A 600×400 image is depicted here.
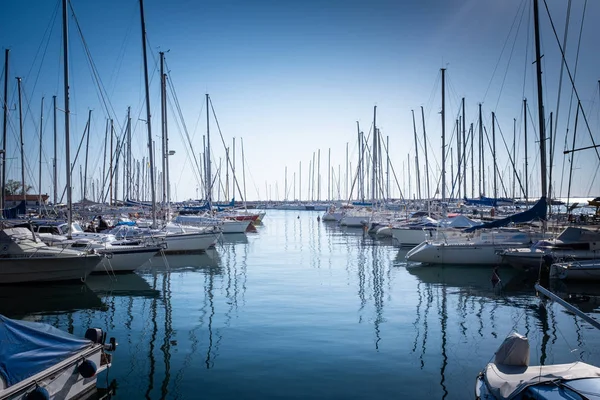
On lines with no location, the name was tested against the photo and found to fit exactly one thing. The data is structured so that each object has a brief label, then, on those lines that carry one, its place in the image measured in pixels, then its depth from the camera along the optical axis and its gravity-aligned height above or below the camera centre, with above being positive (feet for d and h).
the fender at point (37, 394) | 25.03 -10.77
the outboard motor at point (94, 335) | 33.22 -10.00
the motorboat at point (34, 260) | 65.92 -8.85
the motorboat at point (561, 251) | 73.31 -9.31
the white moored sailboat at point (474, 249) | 87.61 -10.36
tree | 265.87 +8.86
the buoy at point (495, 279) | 73.08 -13.59
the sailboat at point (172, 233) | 97.40 -8.13
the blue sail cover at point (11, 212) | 107.14 -2.83
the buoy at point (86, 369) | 29.60 -11.06
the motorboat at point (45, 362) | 25.77 -10.17
